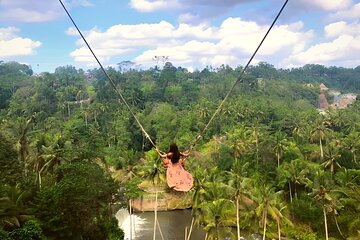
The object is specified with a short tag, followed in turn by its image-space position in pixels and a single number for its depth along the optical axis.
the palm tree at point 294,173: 35.78
